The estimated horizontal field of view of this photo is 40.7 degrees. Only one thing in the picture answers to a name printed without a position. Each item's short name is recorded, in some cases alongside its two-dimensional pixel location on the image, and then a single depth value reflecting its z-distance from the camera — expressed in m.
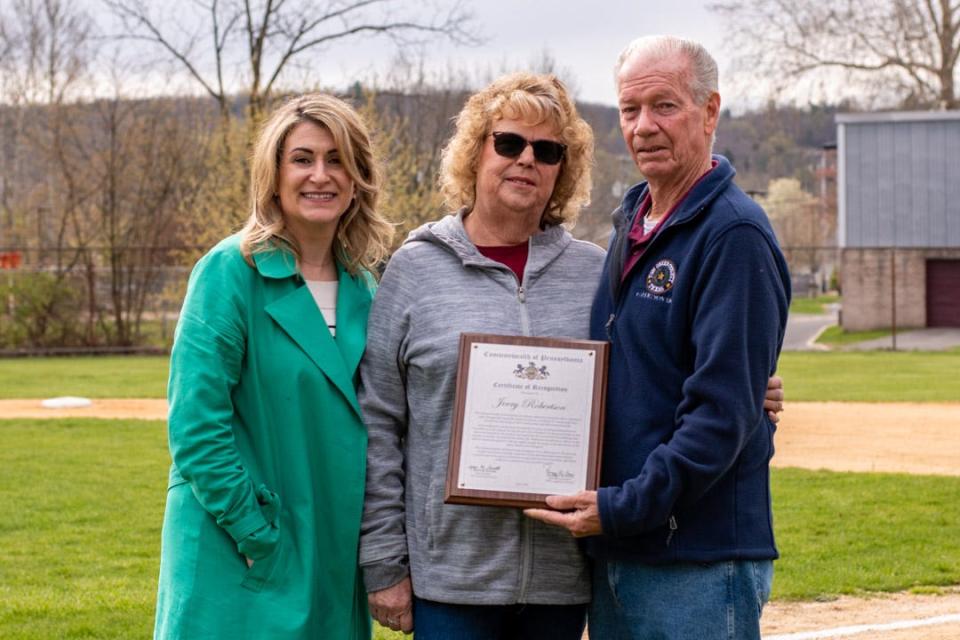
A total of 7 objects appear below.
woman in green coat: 3.46
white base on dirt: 18.89
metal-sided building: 36.47
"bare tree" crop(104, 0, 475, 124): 35.41
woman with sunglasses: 3.41
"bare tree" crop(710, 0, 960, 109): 42.59
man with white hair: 3.01
